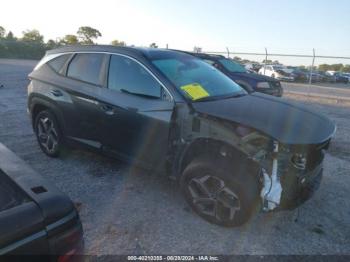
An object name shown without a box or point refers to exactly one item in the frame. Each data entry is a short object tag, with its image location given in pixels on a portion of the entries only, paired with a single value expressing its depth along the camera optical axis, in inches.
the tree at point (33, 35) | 2229.6
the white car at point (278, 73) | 872.3
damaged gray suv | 110.1
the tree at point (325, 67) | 1839.3
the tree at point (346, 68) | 1743.8
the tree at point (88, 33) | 2797.7
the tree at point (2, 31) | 2575.8
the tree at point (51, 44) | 1610.5
